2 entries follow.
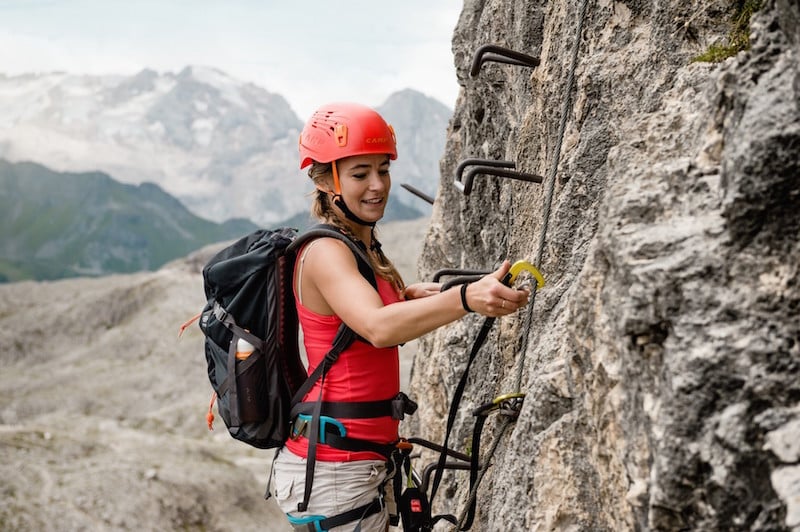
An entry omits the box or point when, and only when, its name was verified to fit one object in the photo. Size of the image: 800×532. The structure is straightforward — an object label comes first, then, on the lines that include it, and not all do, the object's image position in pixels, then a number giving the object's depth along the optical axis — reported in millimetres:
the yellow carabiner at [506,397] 5652
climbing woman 5500
